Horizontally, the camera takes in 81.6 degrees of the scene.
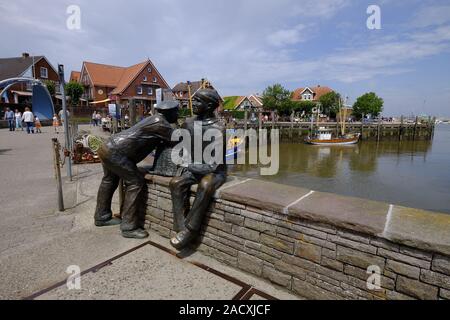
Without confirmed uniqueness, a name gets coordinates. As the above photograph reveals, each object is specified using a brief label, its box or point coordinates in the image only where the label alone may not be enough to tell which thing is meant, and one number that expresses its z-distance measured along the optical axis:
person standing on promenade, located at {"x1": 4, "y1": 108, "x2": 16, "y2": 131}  19.23
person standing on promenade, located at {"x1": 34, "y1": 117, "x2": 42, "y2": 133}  18.93
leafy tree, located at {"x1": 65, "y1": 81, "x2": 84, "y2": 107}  39.09
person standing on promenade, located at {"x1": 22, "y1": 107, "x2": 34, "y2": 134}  17.39
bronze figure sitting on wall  2.85
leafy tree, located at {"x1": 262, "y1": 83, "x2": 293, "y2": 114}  54.53
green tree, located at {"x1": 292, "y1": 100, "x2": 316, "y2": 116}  55.25
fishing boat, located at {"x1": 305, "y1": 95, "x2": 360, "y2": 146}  29.06
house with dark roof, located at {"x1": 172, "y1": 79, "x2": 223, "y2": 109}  53.34
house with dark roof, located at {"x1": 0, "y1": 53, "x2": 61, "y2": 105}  33.44
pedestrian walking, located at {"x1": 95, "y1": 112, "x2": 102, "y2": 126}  26.03
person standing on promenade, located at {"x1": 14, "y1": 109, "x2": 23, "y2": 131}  20.02
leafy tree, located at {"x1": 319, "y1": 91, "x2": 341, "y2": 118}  53.53
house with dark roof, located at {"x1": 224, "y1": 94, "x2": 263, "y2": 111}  64.00
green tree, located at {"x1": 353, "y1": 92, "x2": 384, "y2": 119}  58.97
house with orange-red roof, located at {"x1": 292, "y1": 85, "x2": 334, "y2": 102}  60.53
